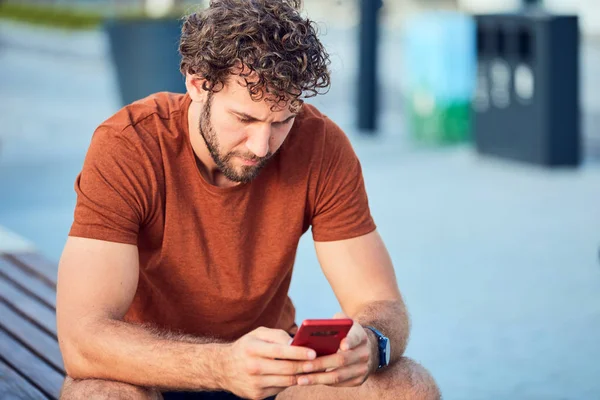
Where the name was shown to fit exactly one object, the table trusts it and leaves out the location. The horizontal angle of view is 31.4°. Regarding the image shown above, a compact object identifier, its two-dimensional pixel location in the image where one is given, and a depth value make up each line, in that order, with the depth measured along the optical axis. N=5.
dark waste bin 8.20
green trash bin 9.42
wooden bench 3.13
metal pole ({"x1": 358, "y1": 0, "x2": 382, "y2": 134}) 10.04
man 2.59
